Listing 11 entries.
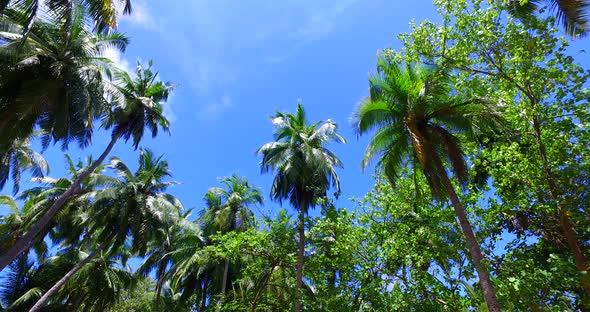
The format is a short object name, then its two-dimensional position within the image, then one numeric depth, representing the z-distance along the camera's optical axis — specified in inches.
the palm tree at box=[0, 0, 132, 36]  394.7
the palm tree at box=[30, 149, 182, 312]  855.7
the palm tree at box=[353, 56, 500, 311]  418.3
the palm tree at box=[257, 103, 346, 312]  731.4
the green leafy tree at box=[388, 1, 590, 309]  346.0
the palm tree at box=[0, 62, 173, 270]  713.1
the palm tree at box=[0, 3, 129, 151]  502.3
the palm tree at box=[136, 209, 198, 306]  946.7
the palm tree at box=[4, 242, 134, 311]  958.4
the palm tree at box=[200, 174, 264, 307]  942.0
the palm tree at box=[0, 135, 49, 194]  767.7
